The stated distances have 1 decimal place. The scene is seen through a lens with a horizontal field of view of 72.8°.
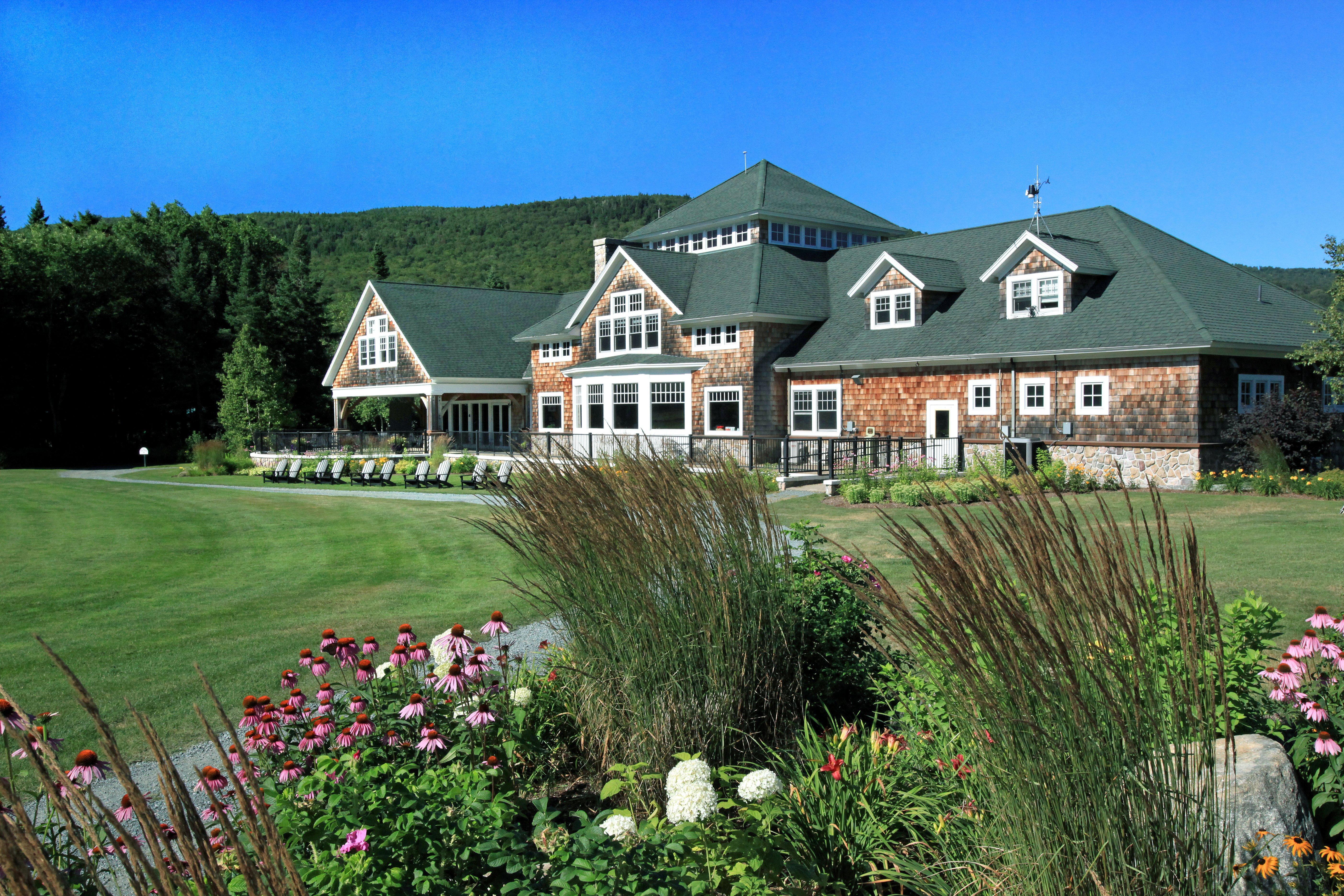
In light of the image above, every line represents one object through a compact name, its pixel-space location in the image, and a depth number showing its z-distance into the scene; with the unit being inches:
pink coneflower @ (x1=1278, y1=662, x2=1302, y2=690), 145.5
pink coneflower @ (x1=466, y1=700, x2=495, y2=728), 149.1
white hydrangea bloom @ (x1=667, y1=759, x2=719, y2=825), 125.2
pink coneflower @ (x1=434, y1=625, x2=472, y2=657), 165.3
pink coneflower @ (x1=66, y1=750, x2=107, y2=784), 106.3
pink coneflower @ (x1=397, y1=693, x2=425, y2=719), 155.1
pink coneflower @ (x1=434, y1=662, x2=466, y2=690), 157.9
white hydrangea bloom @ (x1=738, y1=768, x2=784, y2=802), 131.1
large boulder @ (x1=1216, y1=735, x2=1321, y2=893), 116.2
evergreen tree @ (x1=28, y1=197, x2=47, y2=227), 2471.7
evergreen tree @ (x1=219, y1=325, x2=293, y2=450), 1494.8
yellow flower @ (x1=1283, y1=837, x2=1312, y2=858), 110.7
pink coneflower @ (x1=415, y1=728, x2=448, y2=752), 148.6
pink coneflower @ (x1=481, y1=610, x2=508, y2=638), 181.2
